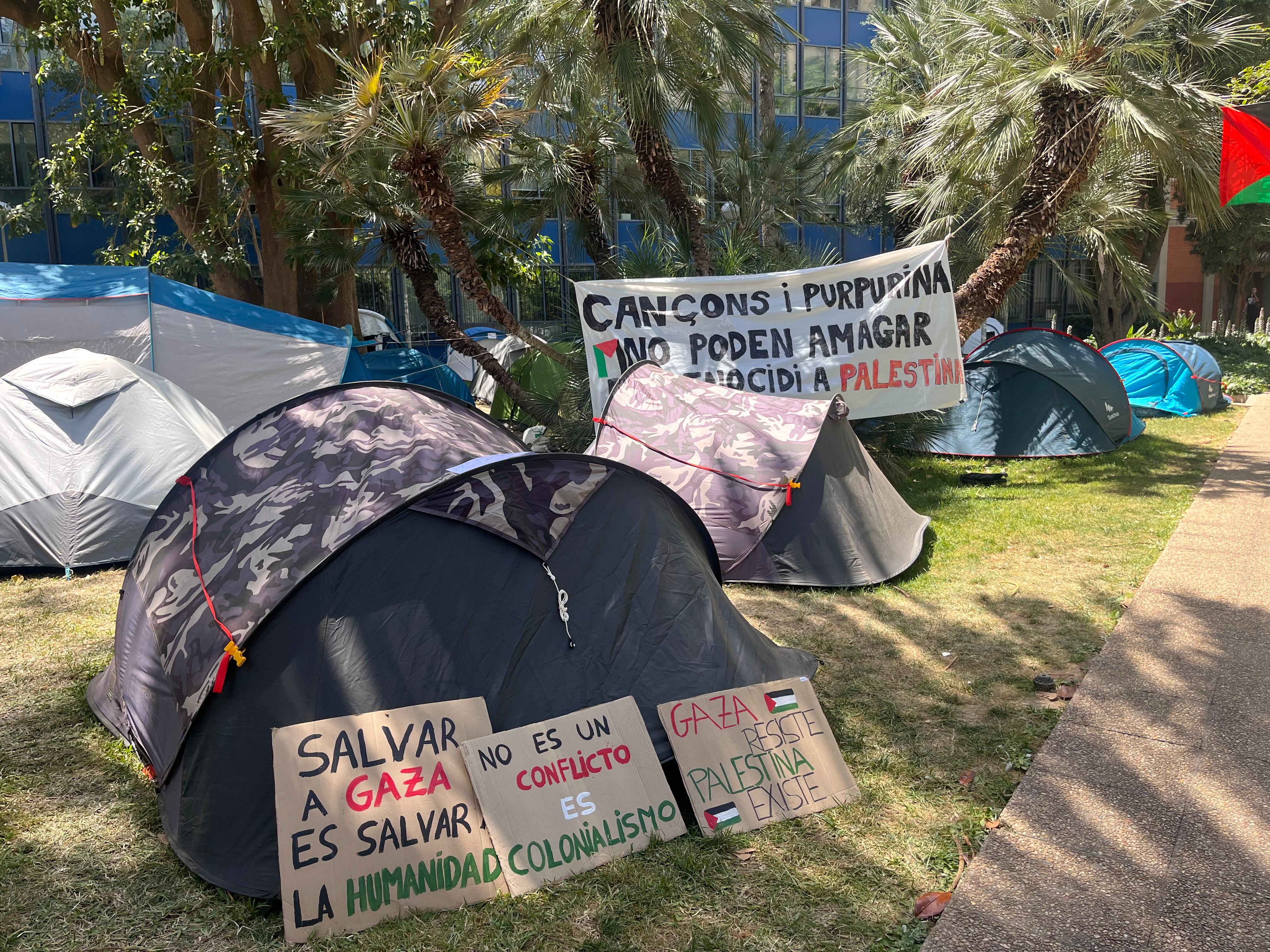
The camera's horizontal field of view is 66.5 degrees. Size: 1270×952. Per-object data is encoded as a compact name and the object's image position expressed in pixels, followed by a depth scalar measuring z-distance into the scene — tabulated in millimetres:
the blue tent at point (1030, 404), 11617
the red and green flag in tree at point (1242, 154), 8117
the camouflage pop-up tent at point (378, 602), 3375
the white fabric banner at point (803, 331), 8320
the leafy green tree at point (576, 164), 10188
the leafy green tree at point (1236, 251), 24594
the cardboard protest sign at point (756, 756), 3643
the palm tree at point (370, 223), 8891
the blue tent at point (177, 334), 8906
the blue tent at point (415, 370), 13484
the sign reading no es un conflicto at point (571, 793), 3305
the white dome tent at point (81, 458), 6926
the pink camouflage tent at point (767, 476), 6398
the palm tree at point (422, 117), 7754
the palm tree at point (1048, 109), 8891
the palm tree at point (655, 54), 9062
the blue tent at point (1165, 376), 15336
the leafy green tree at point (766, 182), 12953
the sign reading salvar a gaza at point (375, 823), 3070
